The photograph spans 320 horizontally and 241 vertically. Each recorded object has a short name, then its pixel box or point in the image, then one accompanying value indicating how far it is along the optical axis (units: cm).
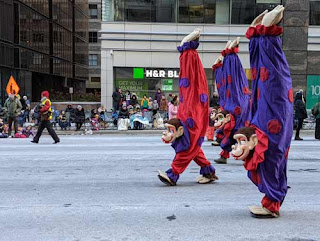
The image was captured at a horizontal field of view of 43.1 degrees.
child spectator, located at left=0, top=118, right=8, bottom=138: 1562
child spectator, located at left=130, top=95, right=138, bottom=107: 2155
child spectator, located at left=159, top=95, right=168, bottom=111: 2147
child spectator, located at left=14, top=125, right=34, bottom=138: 1573
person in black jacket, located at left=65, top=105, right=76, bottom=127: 1881
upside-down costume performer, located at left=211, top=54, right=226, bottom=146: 956
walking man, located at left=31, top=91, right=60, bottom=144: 1276
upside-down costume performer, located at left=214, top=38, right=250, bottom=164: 890
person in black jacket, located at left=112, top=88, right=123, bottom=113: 2155
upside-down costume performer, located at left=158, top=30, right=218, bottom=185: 633
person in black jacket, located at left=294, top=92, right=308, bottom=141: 1452
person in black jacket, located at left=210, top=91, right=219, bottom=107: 1744
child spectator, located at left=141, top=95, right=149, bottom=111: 2184
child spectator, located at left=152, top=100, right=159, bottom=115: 2119
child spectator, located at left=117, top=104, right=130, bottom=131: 1870
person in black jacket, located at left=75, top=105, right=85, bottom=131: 1872
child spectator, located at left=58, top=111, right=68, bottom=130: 1869
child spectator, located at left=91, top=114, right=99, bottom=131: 1897
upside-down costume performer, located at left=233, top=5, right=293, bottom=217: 457
